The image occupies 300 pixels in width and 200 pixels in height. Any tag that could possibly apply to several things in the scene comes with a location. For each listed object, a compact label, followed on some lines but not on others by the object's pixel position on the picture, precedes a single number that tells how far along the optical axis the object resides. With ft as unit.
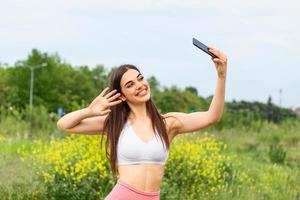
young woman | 12.60
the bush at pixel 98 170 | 27.43
